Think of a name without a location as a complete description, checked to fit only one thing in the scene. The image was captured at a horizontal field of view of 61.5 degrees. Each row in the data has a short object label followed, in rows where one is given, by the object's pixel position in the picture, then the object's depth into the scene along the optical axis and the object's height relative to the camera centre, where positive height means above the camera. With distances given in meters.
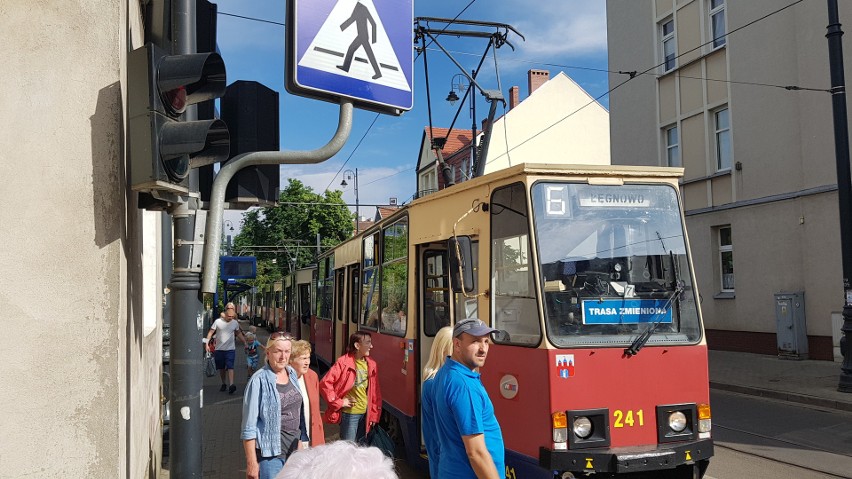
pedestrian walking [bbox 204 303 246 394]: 14.34 -1.16
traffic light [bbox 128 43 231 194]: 3.27 +0.75
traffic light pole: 3.82 -0.29
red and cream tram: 5.34 -0.33
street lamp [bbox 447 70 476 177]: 17.52 +4.44
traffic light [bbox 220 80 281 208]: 3.89 +0.81
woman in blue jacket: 4.81 -0.92
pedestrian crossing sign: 3.78 +1.26
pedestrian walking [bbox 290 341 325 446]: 5.55 -0.83
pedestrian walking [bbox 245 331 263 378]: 13.77 -1.33
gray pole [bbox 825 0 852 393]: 12.52 +1.92
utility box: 16.59 -1.30
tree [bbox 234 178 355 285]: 52.09 +4.07
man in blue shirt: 3.47 -0.68
